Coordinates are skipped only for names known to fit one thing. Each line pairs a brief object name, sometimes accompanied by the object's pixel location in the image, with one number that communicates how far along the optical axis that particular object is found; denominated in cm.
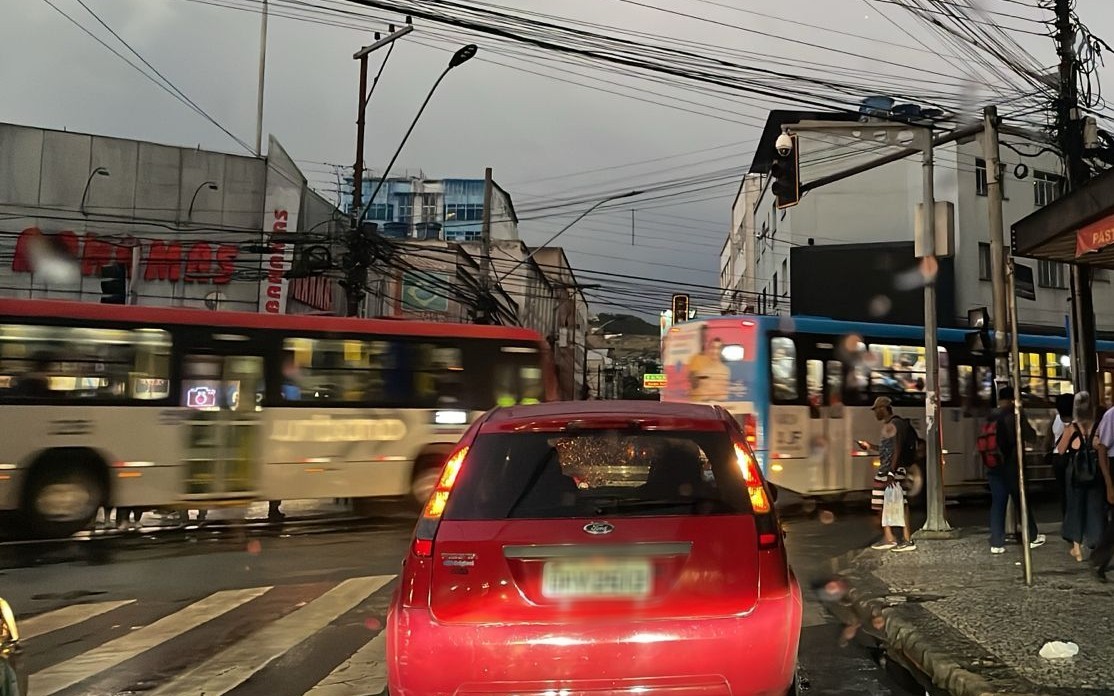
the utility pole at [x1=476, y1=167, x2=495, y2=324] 2624
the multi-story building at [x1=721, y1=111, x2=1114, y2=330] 3172
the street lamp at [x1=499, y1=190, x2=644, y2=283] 2450
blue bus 1398
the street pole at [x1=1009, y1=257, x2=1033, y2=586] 744
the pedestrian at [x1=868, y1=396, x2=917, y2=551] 996
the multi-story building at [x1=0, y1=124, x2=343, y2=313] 2433
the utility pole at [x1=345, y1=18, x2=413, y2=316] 2053
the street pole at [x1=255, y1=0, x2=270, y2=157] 3046
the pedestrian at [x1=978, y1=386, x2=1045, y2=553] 942
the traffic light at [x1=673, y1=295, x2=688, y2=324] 2855
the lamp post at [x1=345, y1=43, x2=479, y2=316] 2041
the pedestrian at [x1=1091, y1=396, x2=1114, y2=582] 780
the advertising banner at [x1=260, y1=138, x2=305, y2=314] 2584
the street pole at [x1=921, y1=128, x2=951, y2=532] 1092
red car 337
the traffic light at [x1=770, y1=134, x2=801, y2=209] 1388
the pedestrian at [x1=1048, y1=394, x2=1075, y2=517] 870
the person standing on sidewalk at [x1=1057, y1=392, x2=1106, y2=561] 822
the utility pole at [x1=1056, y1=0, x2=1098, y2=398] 1529
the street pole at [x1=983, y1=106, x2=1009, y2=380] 1039
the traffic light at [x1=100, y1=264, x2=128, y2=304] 1498
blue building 7831
